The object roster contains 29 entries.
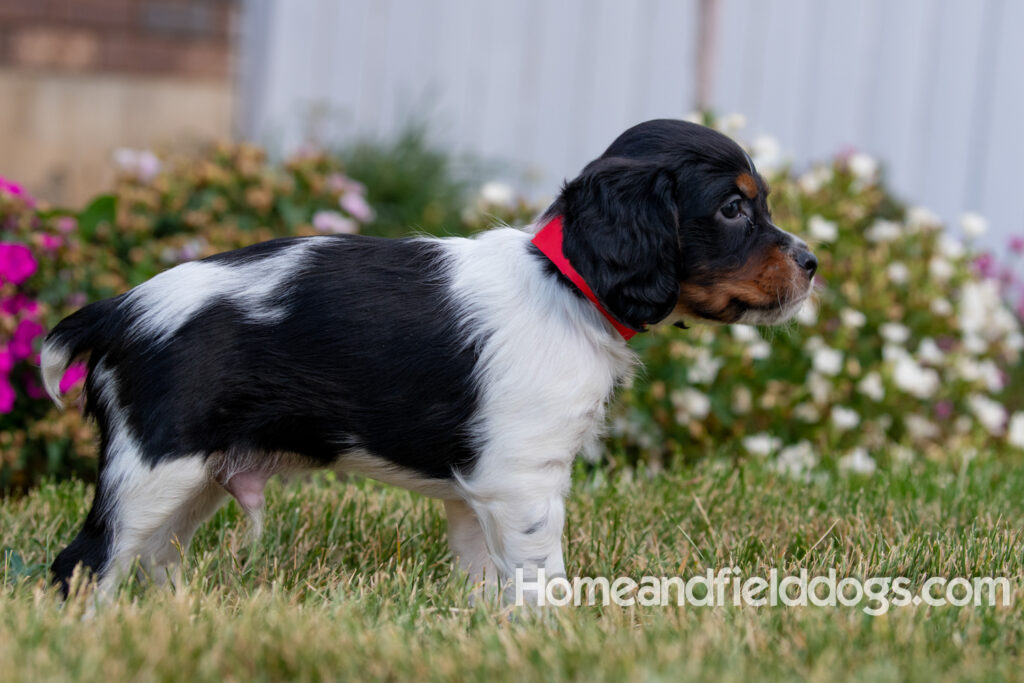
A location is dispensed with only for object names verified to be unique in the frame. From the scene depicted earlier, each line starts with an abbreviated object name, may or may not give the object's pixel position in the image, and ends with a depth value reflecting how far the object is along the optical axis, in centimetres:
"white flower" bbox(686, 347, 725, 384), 507
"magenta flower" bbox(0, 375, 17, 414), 409
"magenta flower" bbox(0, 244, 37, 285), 416
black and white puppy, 284
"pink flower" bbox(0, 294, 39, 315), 431
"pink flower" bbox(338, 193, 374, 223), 566
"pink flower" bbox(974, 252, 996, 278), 645
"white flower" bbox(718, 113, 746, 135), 526
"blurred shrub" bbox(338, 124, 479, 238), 752
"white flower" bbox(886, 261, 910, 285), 559
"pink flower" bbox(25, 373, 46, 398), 440
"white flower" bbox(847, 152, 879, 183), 583
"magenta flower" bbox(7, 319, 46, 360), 421
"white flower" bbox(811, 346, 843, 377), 509
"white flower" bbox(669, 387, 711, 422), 502
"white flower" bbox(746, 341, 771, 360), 516
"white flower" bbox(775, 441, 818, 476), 463
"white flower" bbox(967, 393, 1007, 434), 550
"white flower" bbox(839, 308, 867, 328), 523
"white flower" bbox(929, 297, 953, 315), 565
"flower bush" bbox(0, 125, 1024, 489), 454
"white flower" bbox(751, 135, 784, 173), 543
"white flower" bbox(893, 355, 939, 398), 519
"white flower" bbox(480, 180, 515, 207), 541
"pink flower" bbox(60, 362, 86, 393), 332
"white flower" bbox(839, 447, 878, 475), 463
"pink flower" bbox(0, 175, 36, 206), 440
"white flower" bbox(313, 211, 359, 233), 550
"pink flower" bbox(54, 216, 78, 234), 468
